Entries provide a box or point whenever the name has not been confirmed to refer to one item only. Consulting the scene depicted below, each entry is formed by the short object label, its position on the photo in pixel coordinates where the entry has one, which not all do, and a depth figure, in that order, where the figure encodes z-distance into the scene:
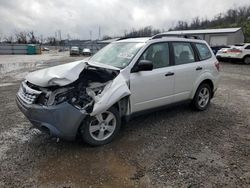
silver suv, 2.76
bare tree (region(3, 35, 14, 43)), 56.92
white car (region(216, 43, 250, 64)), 14.71
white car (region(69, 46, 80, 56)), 29.88
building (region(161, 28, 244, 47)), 30.04
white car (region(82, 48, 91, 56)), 30.90
